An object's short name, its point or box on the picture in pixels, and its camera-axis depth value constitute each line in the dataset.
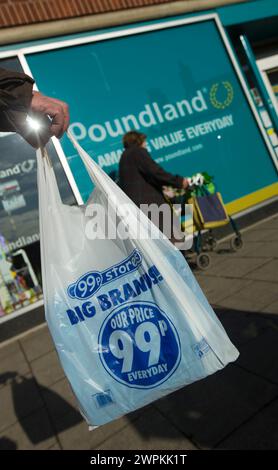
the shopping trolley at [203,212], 5.37
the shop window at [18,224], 5.42
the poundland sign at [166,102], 5.83
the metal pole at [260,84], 7.40
